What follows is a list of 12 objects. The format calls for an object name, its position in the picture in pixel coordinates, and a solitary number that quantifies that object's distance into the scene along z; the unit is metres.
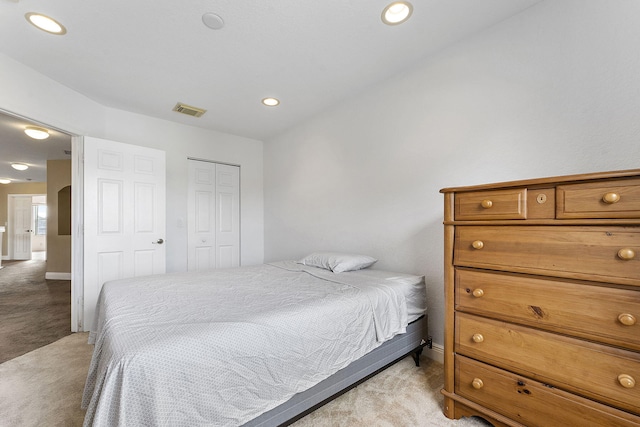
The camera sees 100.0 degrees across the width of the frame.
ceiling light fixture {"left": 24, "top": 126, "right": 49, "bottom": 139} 3.77
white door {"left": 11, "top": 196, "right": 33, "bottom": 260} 8.41
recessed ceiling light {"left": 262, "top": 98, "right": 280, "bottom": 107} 3.01
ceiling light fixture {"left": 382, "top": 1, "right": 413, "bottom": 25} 1.73
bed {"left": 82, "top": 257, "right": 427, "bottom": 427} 0.94
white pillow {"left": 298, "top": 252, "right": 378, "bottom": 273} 2.44
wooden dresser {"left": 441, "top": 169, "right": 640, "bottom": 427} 1.06
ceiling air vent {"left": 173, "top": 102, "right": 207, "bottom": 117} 3.14
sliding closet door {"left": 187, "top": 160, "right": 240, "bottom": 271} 3.86
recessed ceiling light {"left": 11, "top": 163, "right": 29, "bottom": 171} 5.96
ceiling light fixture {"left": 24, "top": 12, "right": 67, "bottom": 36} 1.79
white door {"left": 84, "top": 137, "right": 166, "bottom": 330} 2.89
